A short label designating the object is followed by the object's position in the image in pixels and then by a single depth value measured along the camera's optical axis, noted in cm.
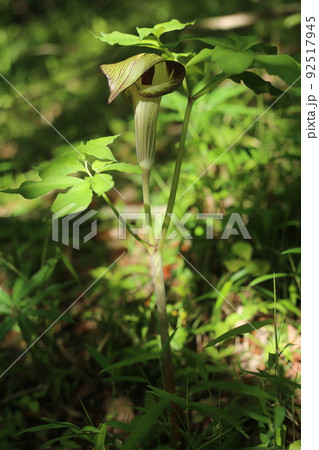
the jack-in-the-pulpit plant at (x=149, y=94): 67
